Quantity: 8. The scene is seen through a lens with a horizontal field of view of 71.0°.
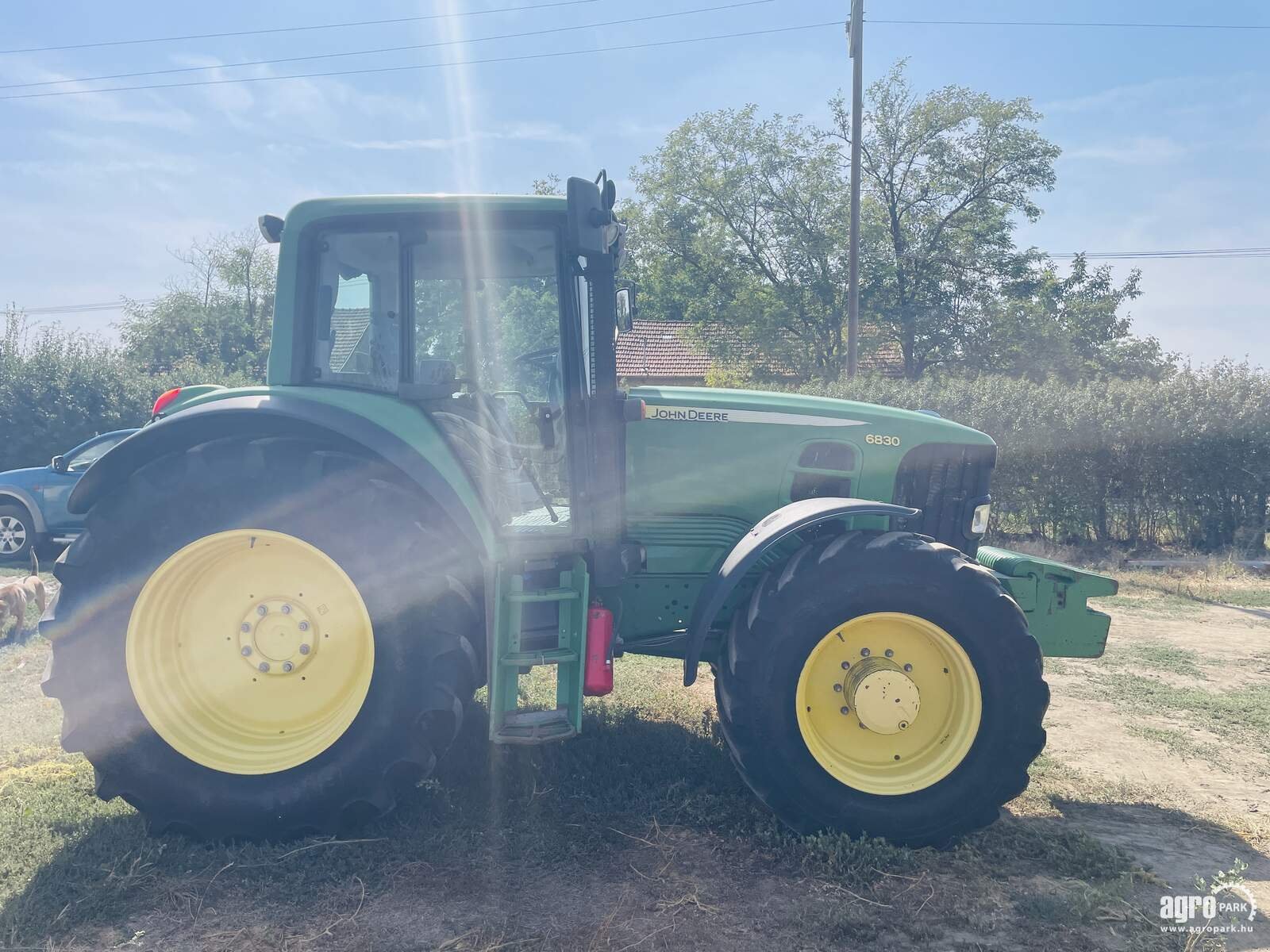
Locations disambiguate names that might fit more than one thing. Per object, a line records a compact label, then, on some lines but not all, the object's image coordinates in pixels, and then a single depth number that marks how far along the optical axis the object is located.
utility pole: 17.42
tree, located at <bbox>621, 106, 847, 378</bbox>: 24.12
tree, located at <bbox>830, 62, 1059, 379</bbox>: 23.86
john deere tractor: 3.26
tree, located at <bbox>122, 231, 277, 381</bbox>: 39.53
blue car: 10.70
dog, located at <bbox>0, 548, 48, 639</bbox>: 6.77
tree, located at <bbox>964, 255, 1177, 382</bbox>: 23.30
